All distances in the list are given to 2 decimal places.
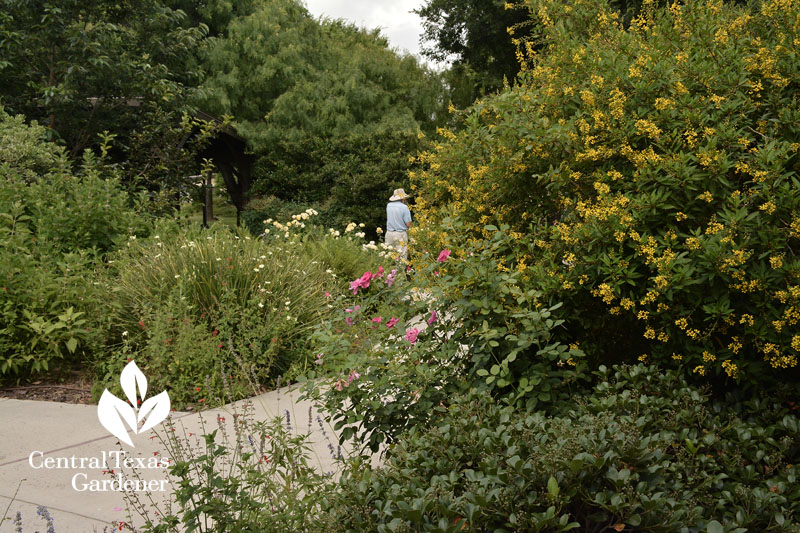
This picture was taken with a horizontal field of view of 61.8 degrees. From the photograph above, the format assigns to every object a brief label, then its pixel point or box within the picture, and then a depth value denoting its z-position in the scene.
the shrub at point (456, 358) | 2.92
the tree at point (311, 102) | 18.50
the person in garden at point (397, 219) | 11.17
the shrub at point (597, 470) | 1.97
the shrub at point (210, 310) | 5.32
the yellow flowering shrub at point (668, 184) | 2.68
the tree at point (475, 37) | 20.39
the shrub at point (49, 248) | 5.69
